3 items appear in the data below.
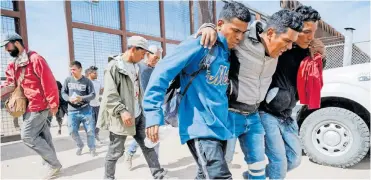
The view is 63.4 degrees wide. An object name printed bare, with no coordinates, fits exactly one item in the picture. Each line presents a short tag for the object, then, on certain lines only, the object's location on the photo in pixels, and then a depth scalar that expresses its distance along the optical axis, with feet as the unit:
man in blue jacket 5.80
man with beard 11.62
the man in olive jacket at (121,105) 9.92
